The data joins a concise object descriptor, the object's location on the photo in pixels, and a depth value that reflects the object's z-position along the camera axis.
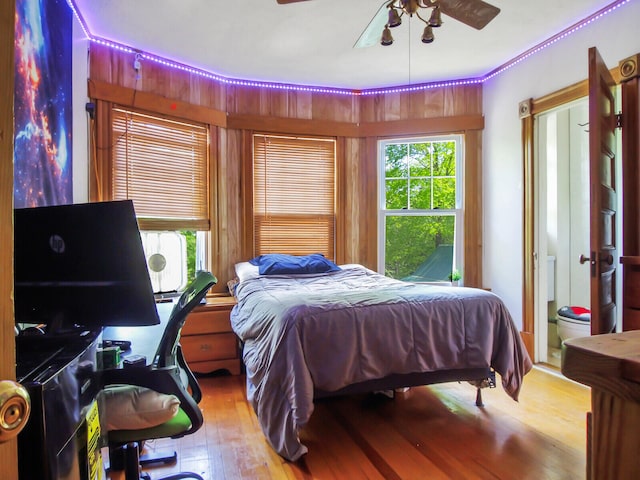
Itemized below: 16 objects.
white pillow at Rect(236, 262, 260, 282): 3.28
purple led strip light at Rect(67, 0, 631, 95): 2.77
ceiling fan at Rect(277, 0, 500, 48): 2.01
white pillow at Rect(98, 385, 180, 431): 1.25
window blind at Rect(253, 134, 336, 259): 3.91
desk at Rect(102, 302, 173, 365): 1.46
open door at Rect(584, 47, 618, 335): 2.07
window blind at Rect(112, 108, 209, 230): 3.11
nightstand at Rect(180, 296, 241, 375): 3.12
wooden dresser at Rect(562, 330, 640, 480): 0.41
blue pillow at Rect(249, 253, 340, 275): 3.30
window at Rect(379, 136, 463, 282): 4.06
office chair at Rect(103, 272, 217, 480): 1.20
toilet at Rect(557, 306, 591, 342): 3.41
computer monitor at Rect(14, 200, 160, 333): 1.02
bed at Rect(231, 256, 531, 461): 1.96
